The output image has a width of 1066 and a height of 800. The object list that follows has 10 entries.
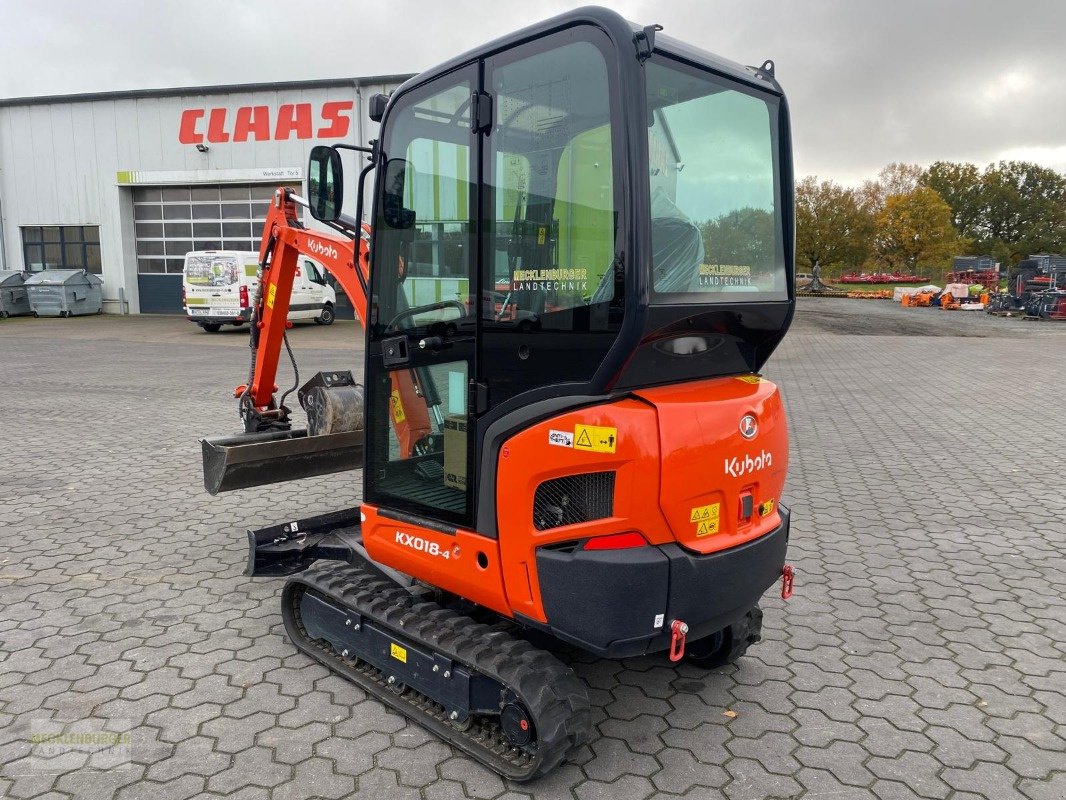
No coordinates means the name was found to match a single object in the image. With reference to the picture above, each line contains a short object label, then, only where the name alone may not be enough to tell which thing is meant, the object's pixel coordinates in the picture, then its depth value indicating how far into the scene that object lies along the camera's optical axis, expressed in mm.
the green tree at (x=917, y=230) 54781
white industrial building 24656
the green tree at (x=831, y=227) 53844
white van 20031
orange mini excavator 2689
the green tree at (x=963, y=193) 72062
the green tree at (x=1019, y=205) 68438
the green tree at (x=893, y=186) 64062
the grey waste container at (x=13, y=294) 25500
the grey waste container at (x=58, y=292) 25906
